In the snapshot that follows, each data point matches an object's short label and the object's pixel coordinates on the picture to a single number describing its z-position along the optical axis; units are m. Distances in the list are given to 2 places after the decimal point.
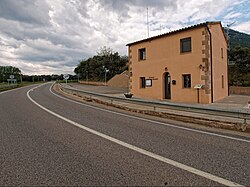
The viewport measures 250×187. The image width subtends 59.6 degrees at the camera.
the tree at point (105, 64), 59.94
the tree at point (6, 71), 98.73
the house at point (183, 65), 17.80
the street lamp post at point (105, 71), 55.28
